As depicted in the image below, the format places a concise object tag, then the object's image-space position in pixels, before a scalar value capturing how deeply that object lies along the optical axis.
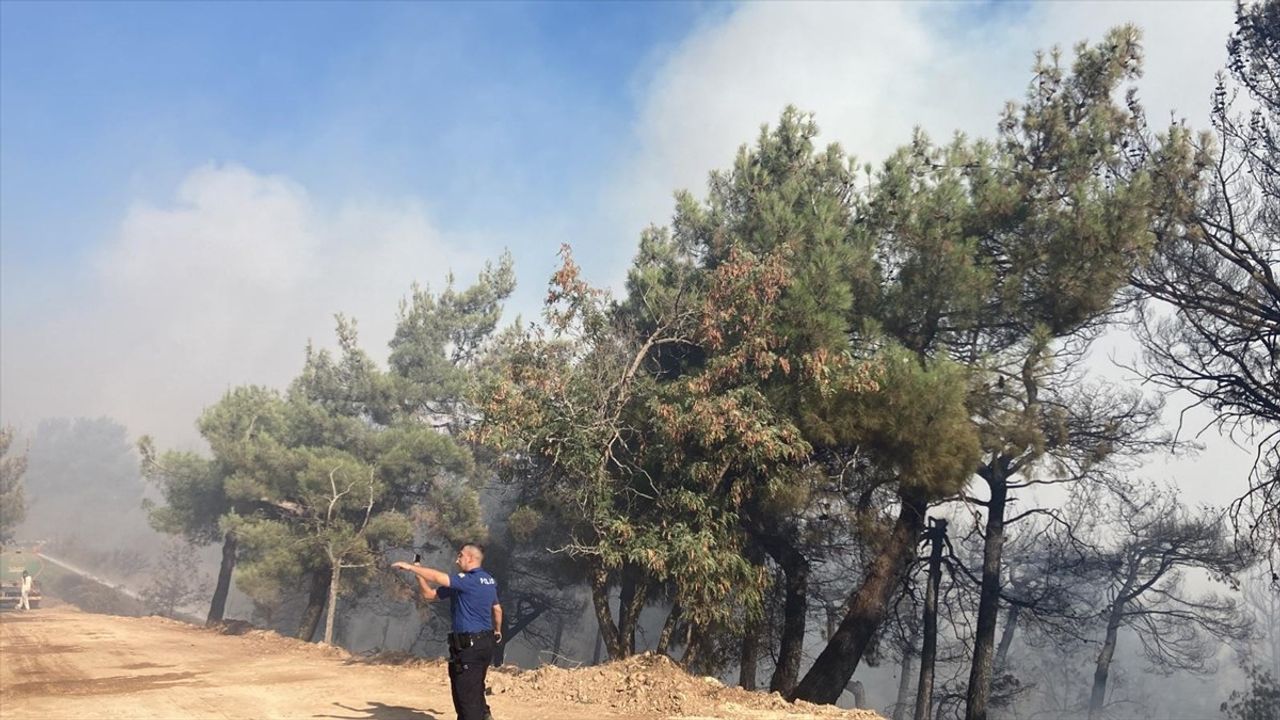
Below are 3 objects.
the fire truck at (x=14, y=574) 35.34
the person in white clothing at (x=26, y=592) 33.28
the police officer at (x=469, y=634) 6.62
